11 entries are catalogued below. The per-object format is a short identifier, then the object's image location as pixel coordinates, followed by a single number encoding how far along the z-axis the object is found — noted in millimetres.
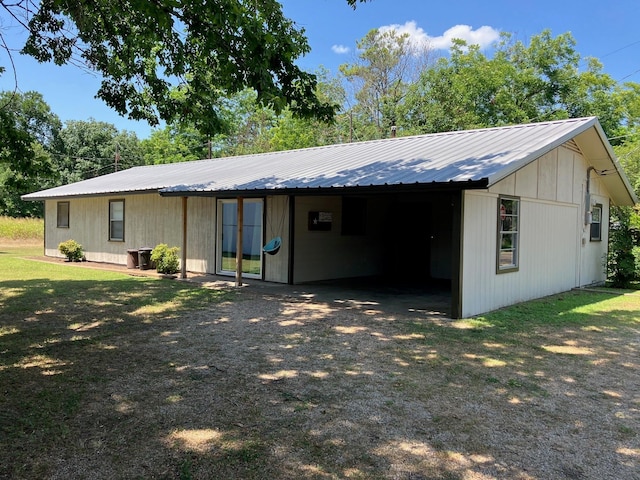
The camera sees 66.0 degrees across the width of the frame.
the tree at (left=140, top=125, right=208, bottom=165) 36688
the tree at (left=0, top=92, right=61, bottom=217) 7672
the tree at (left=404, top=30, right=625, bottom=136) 26141
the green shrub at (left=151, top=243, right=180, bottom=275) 12281
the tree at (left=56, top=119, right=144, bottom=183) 38625
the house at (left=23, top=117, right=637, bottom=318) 7832
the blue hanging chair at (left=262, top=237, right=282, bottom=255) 10500
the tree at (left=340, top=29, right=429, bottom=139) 31422
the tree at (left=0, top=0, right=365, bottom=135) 5809
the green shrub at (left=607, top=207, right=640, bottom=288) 11992
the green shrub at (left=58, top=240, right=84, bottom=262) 15945
